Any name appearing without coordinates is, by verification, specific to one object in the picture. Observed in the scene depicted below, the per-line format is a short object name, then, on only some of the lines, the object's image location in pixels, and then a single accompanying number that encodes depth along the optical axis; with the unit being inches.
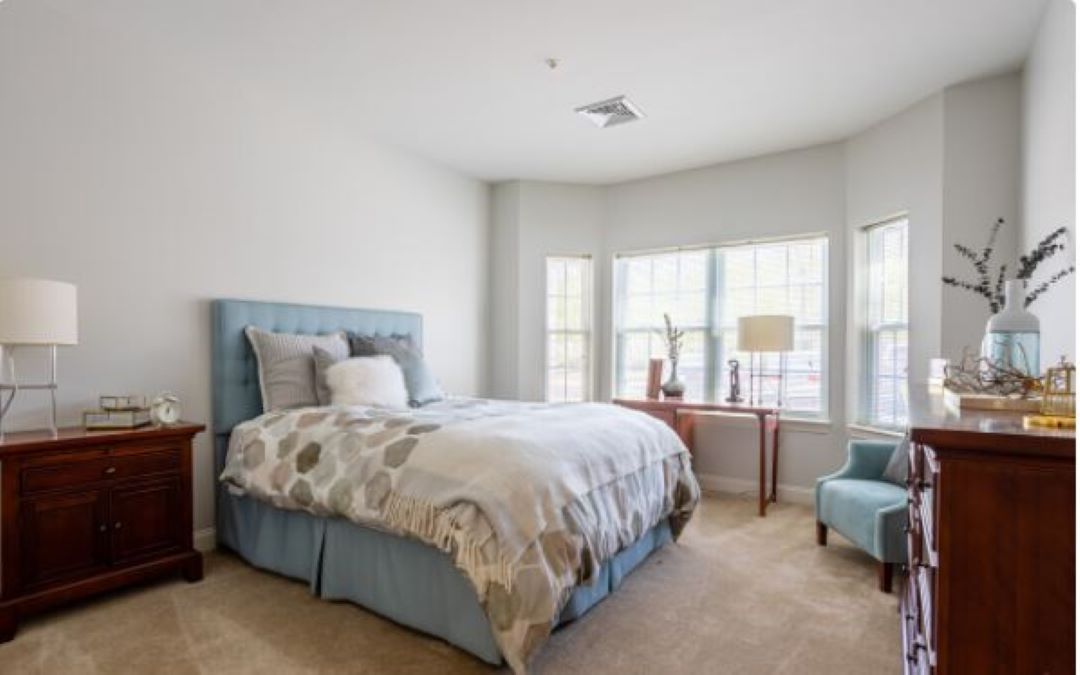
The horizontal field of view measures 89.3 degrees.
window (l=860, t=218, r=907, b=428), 145.6
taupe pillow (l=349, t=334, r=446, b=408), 140.0
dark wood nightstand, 84.4
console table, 154.9
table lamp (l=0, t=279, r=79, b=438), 85.0
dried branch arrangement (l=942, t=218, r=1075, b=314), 71.4
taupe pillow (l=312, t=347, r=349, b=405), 123.6
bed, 82.4
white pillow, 121.7
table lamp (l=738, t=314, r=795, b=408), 155.4
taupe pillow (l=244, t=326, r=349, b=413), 122.3
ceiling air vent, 134.7
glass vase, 65.6
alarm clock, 103.3
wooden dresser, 37.7
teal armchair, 101.7
